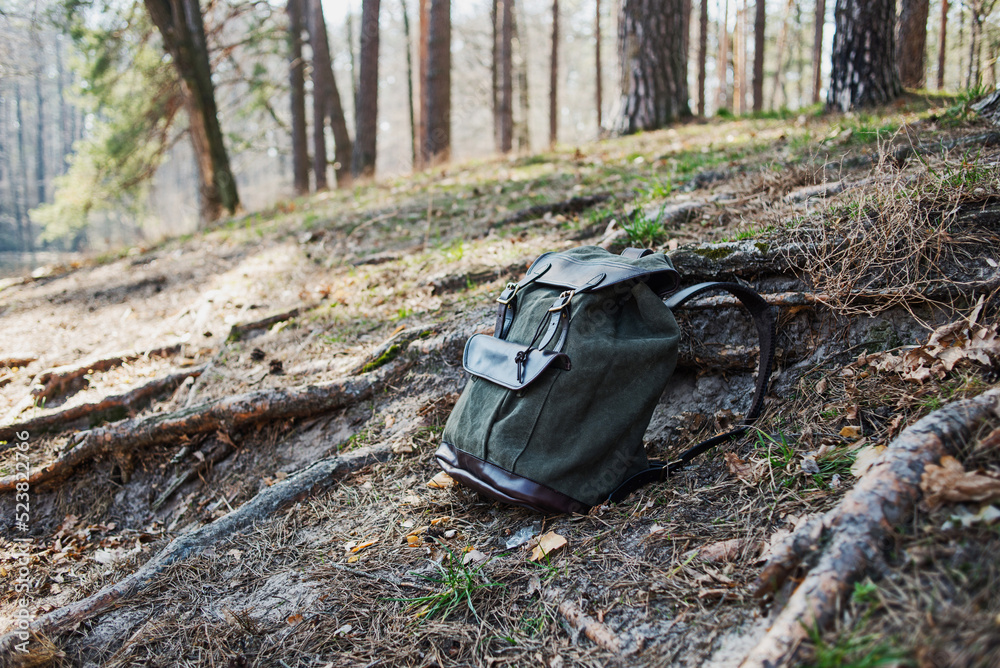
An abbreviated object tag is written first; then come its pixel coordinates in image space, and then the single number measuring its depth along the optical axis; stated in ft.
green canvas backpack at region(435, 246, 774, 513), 6.12
